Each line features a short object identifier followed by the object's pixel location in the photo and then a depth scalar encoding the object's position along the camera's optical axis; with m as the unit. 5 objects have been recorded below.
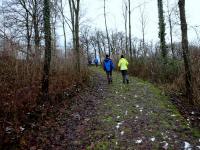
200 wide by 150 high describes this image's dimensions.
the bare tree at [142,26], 31.06
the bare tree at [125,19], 23.43
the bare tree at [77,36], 9.77
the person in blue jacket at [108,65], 10.05
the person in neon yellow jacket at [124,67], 9.93
